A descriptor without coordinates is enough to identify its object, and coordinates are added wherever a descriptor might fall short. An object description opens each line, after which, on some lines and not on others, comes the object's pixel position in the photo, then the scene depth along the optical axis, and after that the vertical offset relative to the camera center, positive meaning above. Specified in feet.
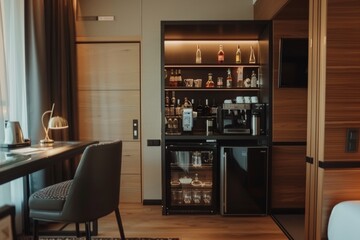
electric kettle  7.46 -0.81
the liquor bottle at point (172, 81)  11.68 +0.79
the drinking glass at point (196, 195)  11.10 -3.73
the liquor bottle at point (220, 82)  11.93 +0.75
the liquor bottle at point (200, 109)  12.05 -0.38
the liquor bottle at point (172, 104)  11.82 -0.18
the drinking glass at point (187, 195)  11.07 -3.72
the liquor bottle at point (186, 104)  11.87 -0.16
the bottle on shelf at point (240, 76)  11.92 +0.98
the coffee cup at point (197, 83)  12.02 +0.72
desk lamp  8.07 -0.67
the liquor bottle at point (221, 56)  11.70 +1.79
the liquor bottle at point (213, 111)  12.03 -0.47
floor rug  8.71 -4.21
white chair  5.48 -2.49
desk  4.94 -1.21
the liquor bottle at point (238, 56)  11.89 +1.84
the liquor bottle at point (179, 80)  11.82 +0.84
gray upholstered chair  6.15 -2.15
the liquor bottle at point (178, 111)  11.80 -0.45
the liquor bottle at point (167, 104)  11.73 -0.15
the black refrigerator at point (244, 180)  10.41 -2.94
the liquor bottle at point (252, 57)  11.92 +1.80
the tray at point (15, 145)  7.43 -1.15
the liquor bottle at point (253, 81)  11.76 +0.77
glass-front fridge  10.56 -3.01
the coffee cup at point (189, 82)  11.93 +0.76
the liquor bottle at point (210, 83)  11.66 +0.70
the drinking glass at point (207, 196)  10.97 -3.74
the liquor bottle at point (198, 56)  11.89 +1.83
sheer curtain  7.85 +0.76
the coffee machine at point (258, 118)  10.59 -0.69
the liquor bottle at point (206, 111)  12.07 -0.46
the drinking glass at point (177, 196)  10.94 -3.73
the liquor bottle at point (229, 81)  11.76 +0.78
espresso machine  10.78 -0.70
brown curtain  8.90 +1.13
